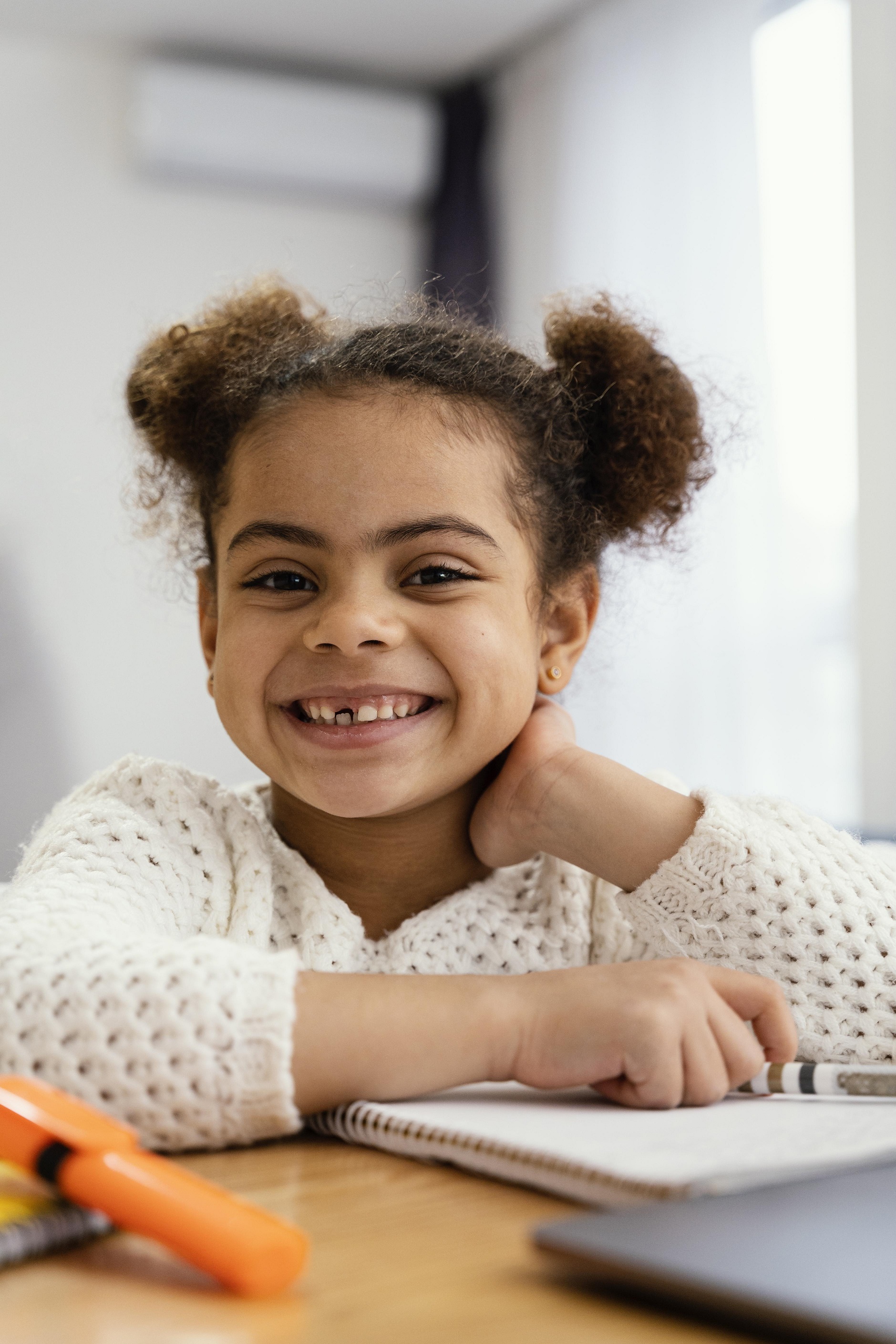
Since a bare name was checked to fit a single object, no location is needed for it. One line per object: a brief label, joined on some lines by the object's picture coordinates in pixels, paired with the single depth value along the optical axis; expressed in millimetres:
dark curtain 3445
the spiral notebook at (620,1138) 471
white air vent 3152
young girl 757
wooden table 366
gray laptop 353
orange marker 392
